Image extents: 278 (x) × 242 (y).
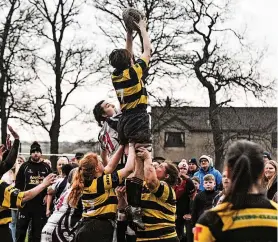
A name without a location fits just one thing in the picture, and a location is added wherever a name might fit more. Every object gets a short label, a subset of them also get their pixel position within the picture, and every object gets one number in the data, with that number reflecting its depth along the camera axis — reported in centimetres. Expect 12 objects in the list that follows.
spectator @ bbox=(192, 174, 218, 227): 1110
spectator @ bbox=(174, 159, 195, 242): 1192
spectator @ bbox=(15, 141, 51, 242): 1345
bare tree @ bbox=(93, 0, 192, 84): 2989
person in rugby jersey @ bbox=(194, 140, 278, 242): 378
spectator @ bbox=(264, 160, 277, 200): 747
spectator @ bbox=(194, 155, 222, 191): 1274
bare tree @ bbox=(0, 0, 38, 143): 3011
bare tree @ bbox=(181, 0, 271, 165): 3158
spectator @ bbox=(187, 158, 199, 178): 1493
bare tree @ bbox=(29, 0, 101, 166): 3169
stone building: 3381
